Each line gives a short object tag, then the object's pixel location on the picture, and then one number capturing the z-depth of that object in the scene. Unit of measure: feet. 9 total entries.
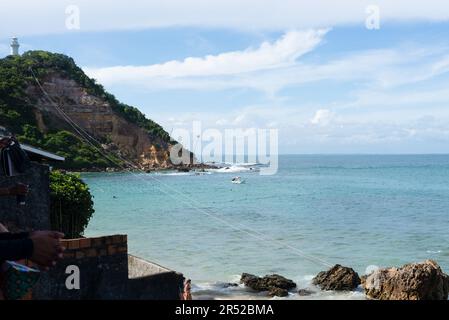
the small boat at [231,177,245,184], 250.57
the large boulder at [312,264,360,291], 57.06
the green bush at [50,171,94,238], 34.86
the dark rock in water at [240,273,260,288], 57.70
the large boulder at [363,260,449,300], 49.16
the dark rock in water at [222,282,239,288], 58.70
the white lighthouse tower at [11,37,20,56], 301.22
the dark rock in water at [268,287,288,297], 54.80
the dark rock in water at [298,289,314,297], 55.26
